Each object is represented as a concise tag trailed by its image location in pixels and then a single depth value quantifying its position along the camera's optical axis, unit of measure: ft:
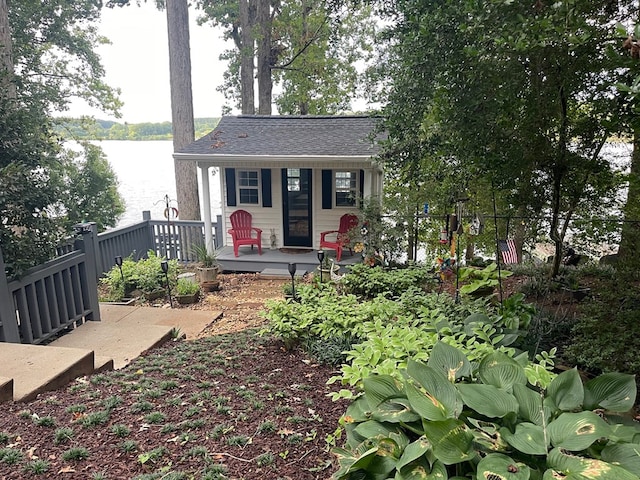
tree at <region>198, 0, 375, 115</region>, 39.45
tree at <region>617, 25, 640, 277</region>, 4.91
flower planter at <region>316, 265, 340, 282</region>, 21.75
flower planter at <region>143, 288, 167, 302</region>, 20.74
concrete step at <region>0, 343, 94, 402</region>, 8.60
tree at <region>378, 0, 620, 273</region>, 10.98
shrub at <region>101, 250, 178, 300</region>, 20.92
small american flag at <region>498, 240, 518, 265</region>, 14.83
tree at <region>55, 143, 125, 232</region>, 32.60
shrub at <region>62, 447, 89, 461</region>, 6.27
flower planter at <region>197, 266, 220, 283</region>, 22.47
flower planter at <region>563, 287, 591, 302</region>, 15.07
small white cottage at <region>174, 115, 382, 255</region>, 25.90
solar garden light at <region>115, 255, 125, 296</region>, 19.42
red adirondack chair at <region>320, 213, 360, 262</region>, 25.49
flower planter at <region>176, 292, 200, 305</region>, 20.33
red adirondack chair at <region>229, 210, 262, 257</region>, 27.45
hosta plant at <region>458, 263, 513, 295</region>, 13.57
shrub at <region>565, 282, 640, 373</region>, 9.50
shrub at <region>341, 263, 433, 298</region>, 16.78
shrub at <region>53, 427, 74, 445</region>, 6.72
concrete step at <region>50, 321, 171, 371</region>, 12.40
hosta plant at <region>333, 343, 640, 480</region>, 3.92
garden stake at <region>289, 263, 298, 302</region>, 16.31
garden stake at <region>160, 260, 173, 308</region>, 19.06
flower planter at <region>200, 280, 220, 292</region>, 22.48
